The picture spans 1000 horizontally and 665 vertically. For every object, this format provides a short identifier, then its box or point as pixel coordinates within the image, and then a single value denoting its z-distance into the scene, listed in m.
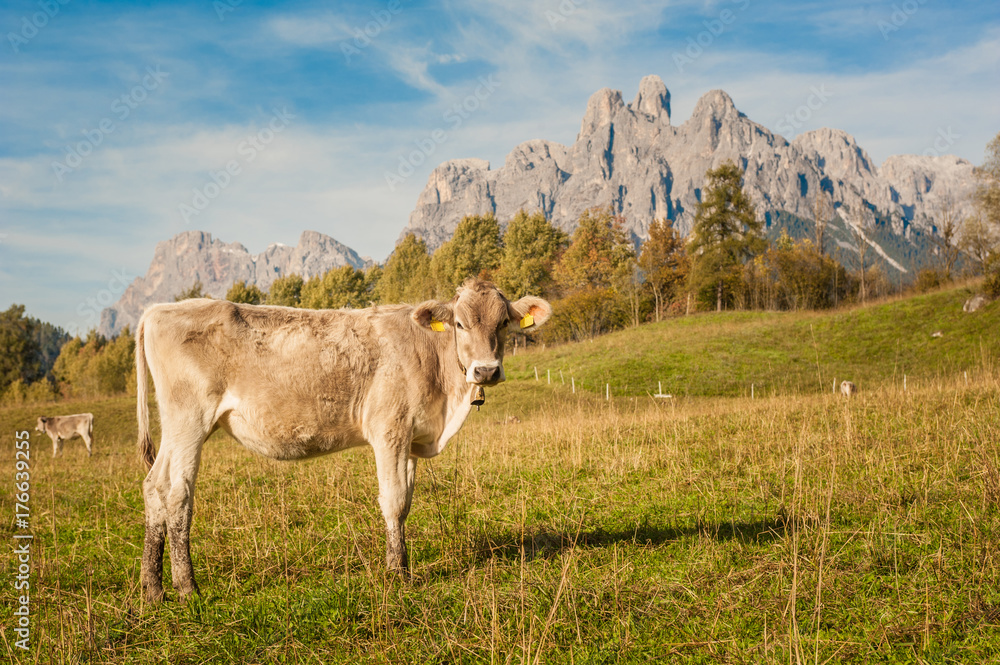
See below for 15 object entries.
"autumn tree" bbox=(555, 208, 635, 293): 56.78
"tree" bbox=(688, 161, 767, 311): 54.56
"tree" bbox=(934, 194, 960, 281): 54.25
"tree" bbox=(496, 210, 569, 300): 52.78
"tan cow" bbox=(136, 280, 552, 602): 4.99
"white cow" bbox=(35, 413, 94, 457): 21.58
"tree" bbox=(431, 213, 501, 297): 57.09
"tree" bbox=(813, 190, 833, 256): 62.78
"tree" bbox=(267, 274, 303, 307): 75.12
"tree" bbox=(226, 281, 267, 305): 69.31
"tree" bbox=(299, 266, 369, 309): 66.25
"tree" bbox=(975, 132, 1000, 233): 36.29
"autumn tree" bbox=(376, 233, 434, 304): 60.06
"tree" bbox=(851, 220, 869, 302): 58.12
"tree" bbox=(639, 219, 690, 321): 55.72
